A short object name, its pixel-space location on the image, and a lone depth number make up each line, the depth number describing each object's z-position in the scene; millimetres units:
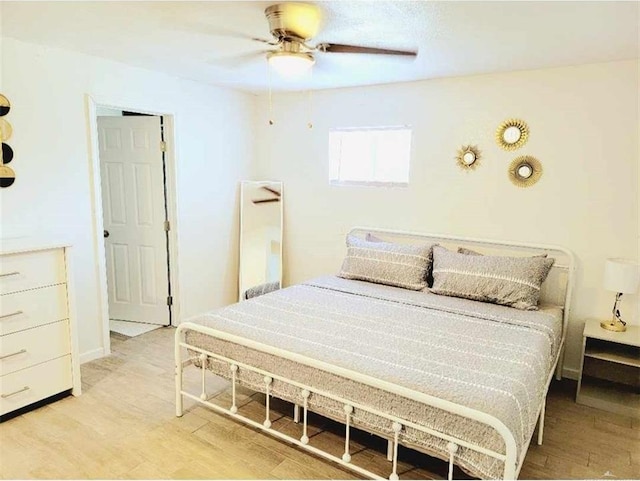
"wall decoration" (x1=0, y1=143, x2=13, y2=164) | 2709
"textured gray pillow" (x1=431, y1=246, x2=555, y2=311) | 2881
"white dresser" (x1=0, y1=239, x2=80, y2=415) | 2441
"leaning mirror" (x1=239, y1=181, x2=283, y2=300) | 4438
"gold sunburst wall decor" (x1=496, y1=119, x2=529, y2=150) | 3213
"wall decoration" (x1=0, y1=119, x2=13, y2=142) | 2678
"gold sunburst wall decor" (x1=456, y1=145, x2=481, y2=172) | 3428
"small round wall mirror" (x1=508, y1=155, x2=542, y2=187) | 3201
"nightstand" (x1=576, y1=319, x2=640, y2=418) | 2748
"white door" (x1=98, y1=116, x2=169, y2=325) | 3895
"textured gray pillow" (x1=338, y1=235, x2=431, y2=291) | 3314
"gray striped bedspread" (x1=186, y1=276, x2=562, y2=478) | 1722
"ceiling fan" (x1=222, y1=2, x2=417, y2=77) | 2037
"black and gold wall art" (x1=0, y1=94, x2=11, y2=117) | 2665
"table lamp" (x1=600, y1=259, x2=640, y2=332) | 2723
